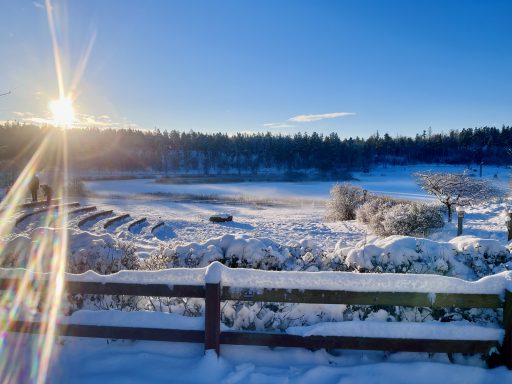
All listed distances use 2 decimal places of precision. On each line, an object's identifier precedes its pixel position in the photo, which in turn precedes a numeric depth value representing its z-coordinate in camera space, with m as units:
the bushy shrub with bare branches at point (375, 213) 17.28
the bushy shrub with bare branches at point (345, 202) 24.95
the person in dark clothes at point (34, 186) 24.72
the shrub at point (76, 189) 38.97
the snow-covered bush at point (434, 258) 5.62
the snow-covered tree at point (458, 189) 21.30
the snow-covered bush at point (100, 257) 6.58
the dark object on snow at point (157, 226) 19.13
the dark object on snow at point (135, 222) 19.38
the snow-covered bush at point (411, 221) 15.28
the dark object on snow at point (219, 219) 22.64
